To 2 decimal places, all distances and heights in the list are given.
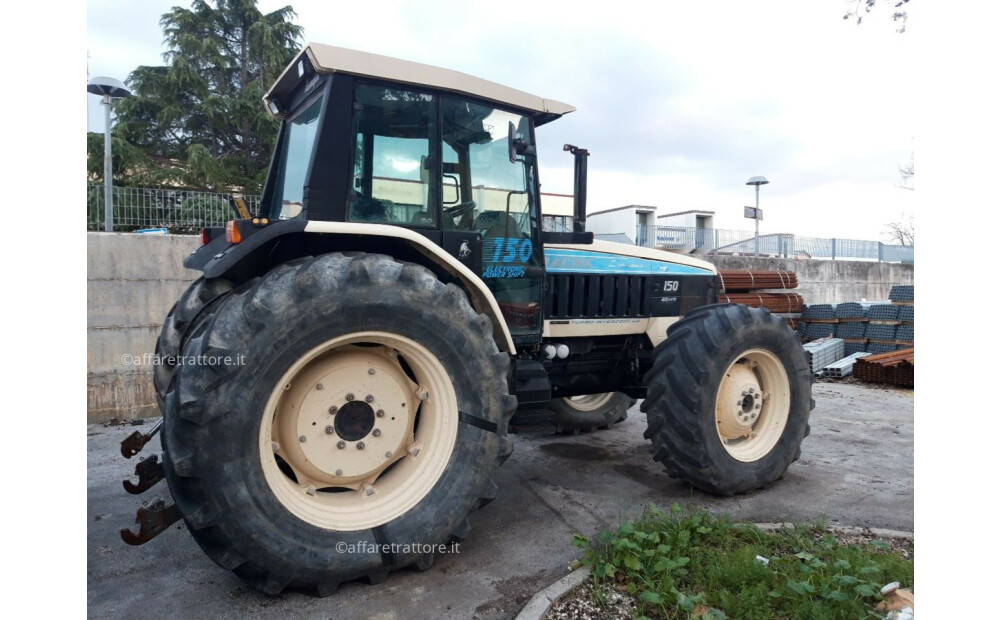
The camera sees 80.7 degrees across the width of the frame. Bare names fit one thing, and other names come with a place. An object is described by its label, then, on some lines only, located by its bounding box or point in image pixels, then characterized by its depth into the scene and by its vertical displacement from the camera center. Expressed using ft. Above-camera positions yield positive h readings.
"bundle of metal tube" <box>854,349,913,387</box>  26.71 -3.25
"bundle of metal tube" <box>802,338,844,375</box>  30.71 -2.91
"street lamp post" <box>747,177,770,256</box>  51.87 +9.38
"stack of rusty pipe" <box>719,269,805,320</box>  34.01 +0.48
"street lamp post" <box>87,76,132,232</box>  23.18 +8.23
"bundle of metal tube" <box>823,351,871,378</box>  29.76 -3.56
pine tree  49.08 +16.92
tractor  8.30 -0.91
